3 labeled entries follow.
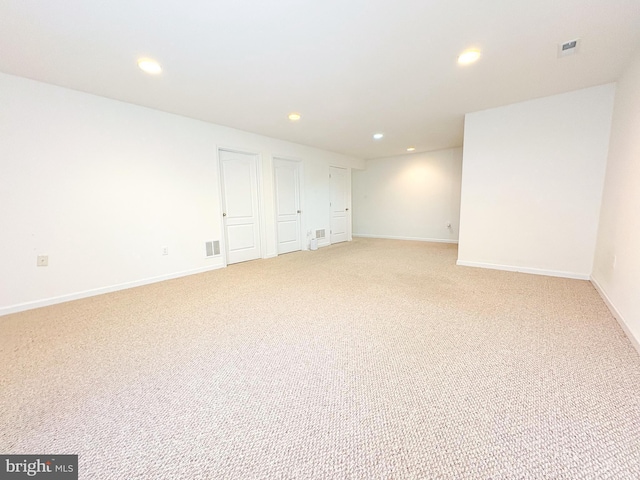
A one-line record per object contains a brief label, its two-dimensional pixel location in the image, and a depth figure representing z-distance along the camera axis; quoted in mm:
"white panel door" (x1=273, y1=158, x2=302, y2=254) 5441
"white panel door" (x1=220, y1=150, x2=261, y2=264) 4547
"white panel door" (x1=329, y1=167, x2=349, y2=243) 6930
